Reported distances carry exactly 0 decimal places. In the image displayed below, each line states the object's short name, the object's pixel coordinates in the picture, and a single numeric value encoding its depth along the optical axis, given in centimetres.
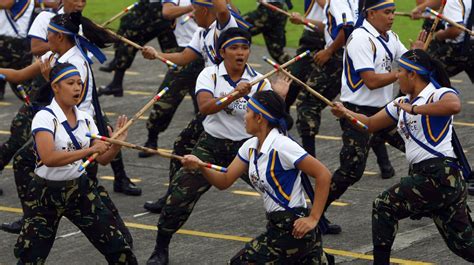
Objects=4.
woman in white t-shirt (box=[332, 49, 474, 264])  1950
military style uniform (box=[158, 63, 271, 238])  2137
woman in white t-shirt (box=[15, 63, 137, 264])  1897
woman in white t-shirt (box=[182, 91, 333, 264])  1761
